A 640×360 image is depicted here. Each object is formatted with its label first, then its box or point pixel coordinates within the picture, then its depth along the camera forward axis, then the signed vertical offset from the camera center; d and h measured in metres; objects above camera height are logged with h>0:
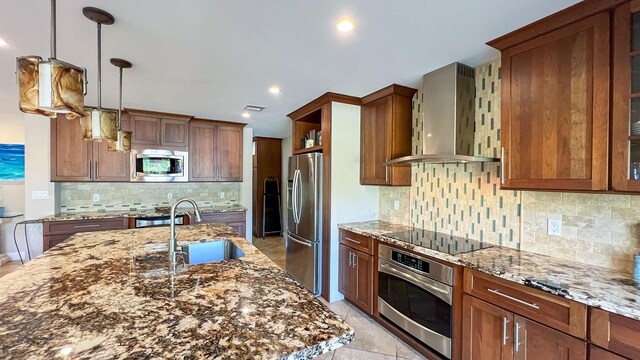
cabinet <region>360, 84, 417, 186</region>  2.94 +0.48
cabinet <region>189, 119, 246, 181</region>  4.43 +0.43
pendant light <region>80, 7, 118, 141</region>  1.88 +0.37
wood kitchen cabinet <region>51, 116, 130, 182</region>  3.67 +0.25
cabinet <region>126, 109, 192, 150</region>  3.95 +0.70
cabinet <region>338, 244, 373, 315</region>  2.75 -1.06
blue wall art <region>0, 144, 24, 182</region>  4.41 +0.22
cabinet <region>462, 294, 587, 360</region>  1.38 -0.89
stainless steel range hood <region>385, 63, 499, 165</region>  2.26 +0.55
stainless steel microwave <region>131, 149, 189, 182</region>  3.97 +0.16
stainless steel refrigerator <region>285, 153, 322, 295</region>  3.25 -0.53
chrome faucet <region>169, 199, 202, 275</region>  1.61 -0.40
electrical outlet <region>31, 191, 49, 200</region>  3.64 -0.25
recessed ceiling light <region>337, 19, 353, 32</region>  1.67 +0.94
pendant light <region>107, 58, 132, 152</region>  2.21 +0.31
